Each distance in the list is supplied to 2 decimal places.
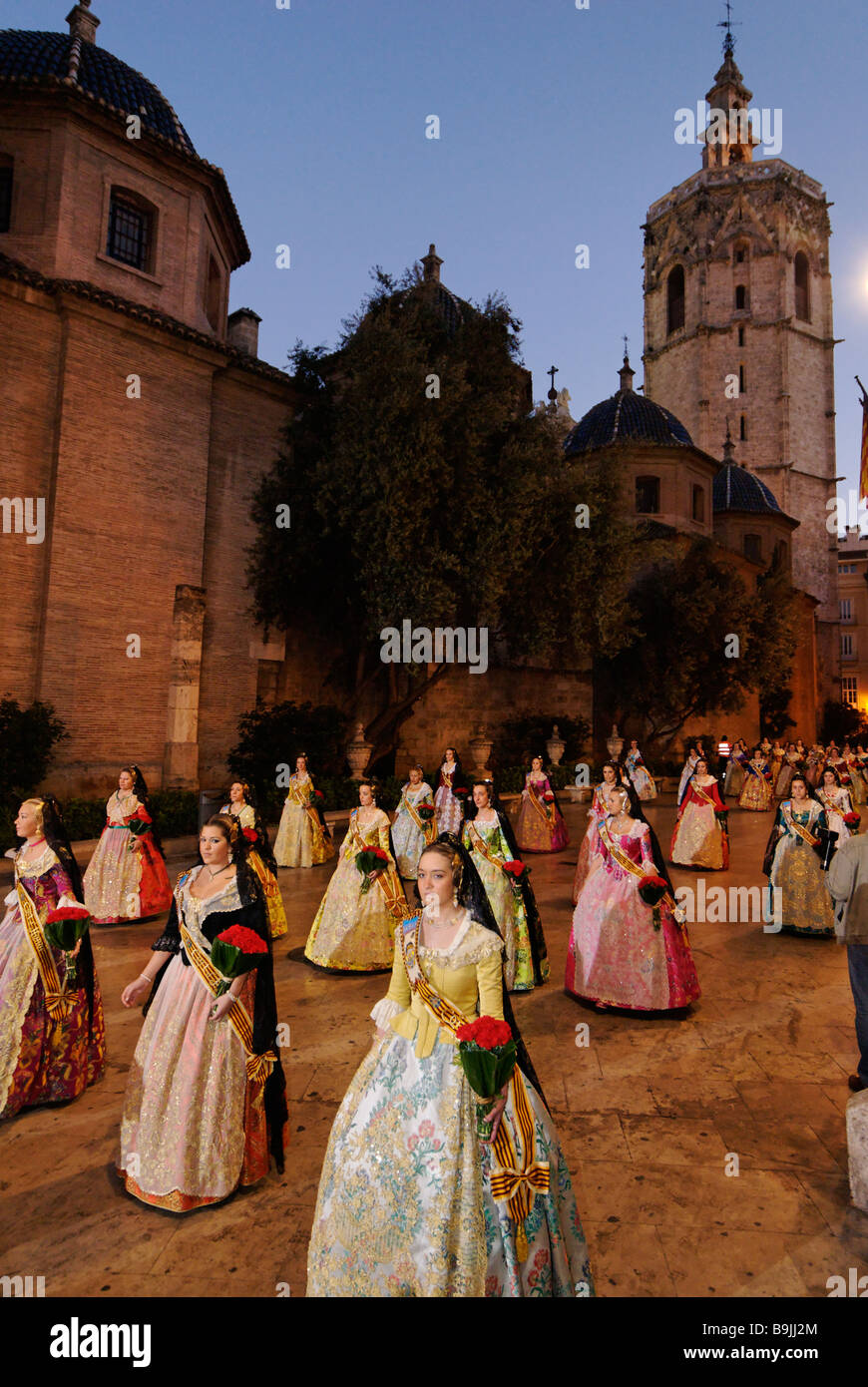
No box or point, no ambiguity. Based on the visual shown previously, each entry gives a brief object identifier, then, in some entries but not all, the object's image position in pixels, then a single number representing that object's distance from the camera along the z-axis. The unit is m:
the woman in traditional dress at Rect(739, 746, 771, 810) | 23.03
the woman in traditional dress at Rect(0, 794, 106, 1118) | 4.58
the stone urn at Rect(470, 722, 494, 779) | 22.62
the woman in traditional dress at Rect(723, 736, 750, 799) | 26.42
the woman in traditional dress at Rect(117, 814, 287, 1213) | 3.67
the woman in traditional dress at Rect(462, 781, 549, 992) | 7.00
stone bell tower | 45.84
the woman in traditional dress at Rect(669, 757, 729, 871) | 12.71
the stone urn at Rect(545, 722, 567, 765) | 24.34
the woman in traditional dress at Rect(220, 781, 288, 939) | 7.73
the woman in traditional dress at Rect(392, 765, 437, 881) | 11.39
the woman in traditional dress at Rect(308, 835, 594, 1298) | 2.65
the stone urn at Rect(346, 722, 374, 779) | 18.44
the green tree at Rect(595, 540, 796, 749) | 26.62
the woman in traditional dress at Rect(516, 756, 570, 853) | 14.42
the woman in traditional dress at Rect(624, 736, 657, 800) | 18.91
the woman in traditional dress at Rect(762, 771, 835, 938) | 8.99
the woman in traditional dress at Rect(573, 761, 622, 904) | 7.28
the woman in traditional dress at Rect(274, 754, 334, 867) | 12.33
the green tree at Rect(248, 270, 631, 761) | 15.88
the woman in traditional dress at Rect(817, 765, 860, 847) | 9.42
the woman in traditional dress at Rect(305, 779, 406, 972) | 7.28
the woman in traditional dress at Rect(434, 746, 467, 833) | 12.43
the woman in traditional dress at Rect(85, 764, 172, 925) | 8.81
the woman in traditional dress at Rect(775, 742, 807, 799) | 20.73
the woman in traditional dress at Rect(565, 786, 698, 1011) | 6.30
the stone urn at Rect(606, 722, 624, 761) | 25.72
